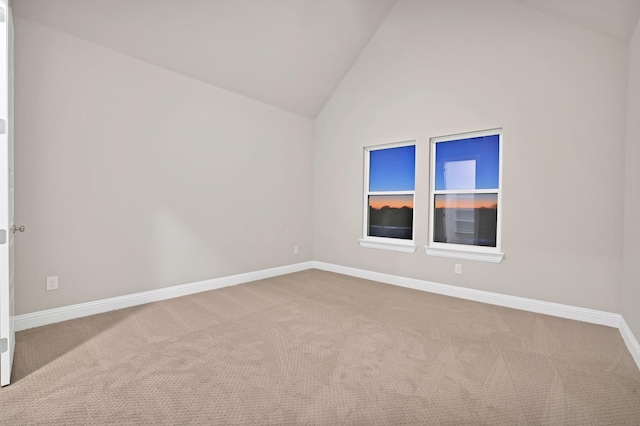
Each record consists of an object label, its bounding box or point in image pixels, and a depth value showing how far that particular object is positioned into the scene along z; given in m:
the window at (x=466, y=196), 3.61
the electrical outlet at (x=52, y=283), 2.78
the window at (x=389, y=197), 4.38
